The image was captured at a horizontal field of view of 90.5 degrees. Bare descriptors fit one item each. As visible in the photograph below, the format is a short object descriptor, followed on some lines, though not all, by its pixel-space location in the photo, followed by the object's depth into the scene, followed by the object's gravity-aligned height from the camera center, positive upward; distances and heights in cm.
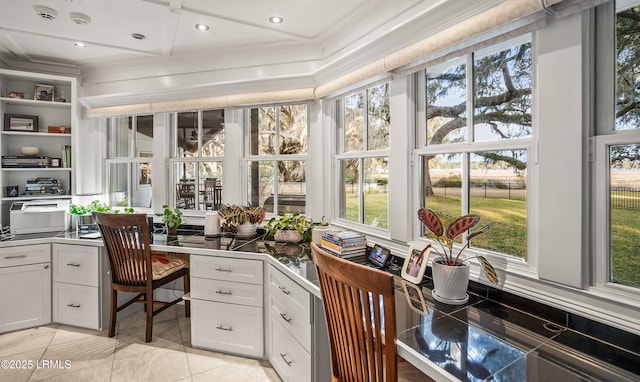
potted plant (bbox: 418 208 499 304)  141 -35
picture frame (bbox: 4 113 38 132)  304 +66
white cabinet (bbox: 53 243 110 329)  263 -81
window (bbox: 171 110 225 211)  319 +30
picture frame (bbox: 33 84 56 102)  315 +97
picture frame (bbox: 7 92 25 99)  304 +92
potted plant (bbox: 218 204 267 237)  273 -26
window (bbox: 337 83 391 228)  230 +25
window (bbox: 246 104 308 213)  290 +29
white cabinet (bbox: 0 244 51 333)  259 -81
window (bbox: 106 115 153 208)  338 +30
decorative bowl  308 +38
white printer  284 -24
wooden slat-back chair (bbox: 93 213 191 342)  233 -54
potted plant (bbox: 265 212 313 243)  258 -33
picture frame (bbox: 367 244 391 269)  192 -42
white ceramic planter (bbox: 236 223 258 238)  273 -36
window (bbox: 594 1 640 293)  111 +7
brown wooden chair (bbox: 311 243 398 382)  97 -45
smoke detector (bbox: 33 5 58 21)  221 +126
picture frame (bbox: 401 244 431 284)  165 -40
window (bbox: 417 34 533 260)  151 +30
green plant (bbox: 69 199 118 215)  301 -19
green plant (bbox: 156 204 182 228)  286 -27
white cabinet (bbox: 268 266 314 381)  172 -82
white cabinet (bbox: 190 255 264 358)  219 -83
